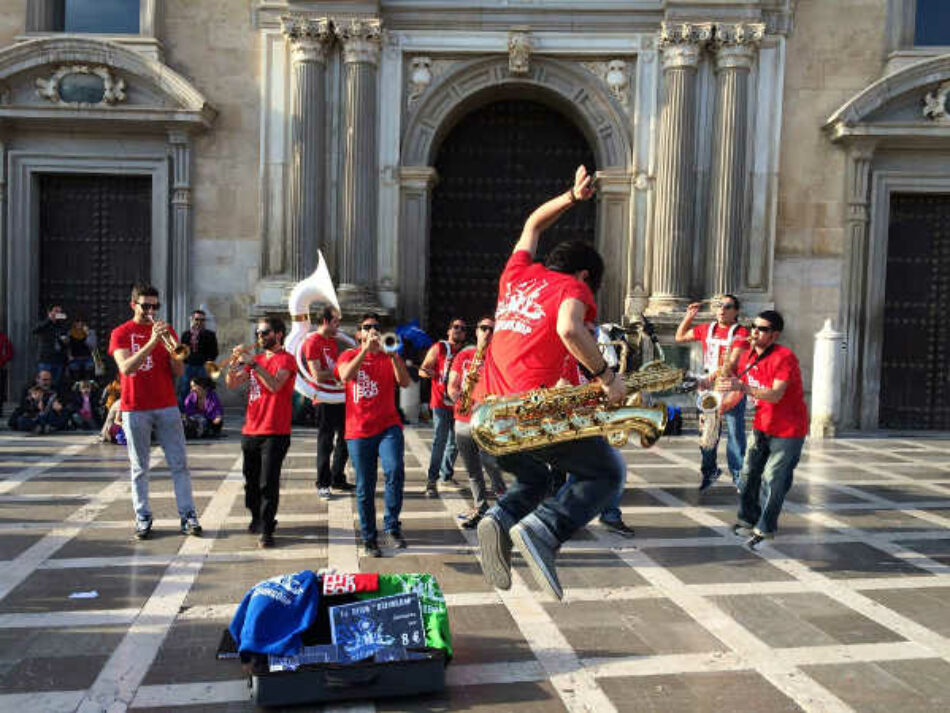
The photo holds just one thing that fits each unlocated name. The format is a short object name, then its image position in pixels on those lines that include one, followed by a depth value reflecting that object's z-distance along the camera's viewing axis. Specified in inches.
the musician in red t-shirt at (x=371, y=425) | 255.4
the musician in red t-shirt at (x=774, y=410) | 262.2
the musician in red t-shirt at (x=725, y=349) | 337.4
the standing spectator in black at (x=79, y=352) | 541.0
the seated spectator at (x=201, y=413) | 485.4
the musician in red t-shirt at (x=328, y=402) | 333.1
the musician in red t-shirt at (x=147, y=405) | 271.3
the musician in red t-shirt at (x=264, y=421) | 266.1
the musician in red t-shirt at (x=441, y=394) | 347.9
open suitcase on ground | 155.2
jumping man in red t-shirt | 170.7
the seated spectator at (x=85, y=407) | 503.8
